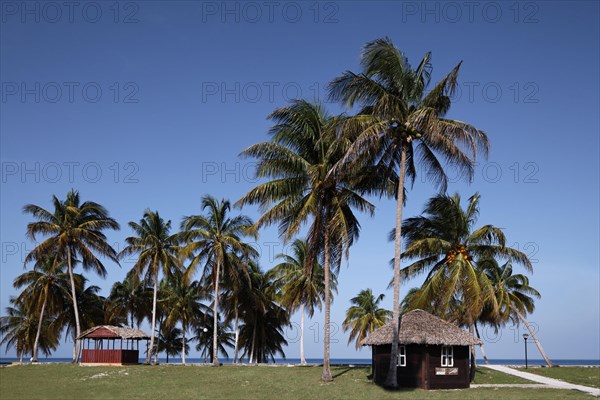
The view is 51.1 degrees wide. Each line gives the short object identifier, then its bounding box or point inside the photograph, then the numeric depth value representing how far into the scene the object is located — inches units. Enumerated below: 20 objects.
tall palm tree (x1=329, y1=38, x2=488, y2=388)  1125.7
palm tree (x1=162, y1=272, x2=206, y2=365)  2291.0
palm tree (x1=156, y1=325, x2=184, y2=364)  2664.9
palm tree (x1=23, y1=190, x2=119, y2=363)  1881.2
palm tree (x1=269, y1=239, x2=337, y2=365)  1999.3
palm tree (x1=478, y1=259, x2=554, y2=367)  1886.1
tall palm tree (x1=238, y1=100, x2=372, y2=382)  1238.9
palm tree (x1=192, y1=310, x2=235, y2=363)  2420.2
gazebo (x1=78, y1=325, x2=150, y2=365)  1740.9
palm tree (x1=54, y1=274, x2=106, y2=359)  2172.4
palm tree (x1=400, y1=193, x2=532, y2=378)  1360.7
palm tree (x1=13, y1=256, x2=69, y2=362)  2025.1
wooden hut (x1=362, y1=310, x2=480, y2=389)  1204.5
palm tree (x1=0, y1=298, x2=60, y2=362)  2382.9
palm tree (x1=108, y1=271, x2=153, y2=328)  2335.5
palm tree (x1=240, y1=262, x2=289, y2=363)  2116.1
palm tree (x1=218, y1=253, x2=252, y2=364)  1915.6
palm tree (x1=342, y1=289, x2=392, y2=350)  2484.0
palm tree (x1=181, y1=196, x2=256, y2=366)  1861.5
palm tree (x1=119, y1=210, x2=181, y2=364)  1930.4
